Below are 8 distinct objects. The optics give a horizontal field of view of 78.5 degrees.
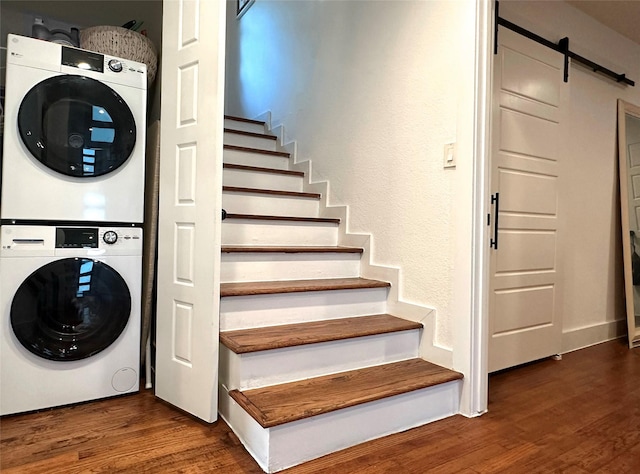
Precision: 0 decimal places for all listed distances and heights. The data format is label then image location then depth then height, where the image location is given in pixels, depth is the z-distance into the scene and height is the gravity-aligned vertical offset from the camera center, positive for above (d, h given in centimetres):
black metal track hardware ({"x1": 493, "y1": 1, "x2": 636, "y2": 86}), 233 +136
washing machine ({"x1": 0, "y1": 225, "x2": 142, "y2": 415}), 174 -36
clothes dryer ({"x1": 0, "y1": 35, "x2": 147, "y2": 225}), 175 +49
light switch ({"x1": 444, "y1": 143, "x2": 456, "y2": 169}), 193 +44
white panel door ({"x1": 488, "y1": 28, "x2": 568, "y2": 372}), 238 +30
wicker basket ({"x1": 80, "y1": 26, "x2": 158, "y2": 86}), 214 +109
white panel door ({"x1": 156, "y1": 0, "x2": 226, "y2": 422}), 171 +16
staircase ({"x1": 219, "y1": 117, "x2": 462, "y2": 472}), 150 -49
